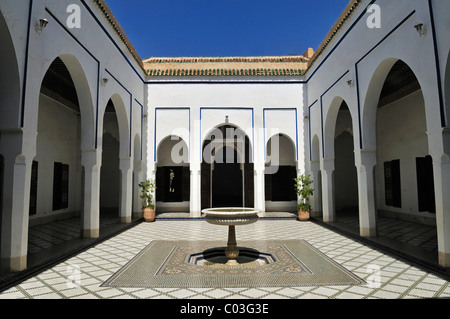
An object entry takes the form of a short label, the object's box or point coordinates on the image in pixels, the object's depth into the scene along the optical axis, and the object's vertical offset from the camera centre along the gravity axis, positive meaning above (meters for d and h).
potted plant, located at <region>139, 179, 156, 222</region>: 8.62 -0.39
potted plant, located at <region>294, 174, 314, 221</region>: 8.60 -0.39
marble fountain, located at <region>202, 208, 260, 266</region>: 4.09 -0.52
